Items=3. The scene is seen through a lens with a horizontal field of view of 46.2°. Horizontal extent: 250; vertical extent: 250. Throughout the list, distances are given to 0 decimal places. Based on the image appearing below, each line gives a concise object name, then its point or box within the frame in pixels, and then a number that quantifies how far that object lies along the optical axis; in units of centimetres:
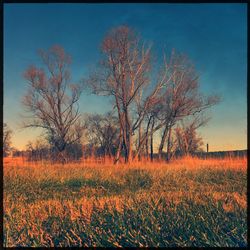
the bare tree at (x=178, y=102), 1875
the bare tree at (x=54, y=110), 2090
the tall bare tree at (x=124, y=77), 1658
